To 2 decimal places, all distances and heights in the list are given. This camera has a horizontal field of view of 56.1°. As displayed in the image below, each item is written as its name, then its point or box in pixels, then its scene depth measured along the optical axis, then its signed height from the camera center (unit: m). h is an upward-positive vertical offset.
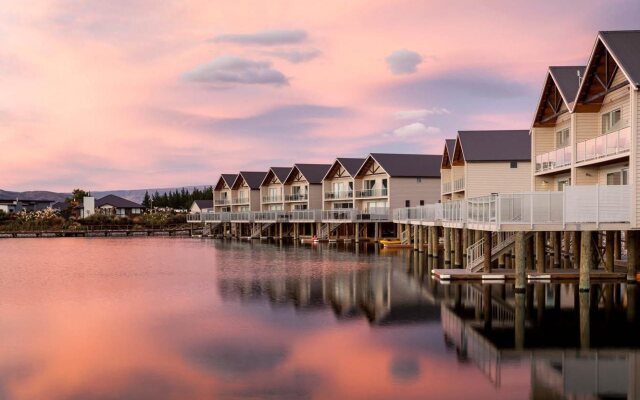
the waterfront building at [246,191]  84.25 +2.34
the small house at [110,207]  113.75 +0.37
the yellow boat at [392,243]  51.36 -3.21
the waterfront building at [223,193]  90.38 +2.31
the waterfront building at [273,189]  78.88 +2.46
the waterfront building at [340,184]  67.61 +2.66
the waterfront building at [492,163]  44.59 +3.14
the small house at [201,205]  111.81 +0.54
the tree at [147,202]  144.88 +1.55
